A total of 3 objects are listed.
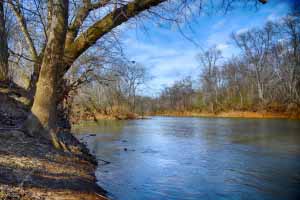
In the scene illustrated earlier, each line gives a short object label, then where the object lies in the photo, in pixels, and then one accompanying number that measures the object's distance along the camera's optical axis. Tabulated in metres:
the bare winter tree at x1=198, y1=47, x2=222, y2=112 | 57.67
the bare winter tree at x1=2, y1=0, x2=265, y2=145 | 6.27
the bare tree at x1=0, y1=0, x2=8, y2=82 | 9.70
